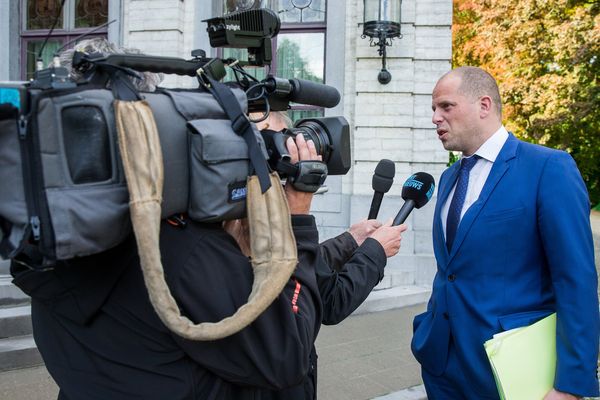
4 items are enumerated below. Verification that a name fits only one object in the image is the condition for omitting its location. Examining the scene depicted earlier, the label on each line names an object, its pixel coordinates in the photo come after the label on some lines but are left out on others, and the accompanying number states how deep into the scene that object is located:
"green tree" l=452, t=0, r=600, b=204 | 16.89
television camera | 1.26
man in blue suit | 2.26
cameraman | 1.50
